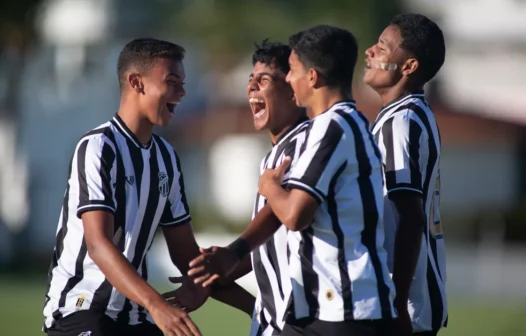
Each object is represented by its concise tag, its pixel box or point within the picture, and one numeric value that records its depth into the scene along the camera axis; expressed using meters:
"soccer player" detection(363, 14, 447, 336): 12.72
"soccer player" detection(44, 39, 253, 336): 12.45
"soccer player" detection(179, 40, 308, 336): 11.84
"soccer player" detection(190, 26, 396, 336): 11.45
